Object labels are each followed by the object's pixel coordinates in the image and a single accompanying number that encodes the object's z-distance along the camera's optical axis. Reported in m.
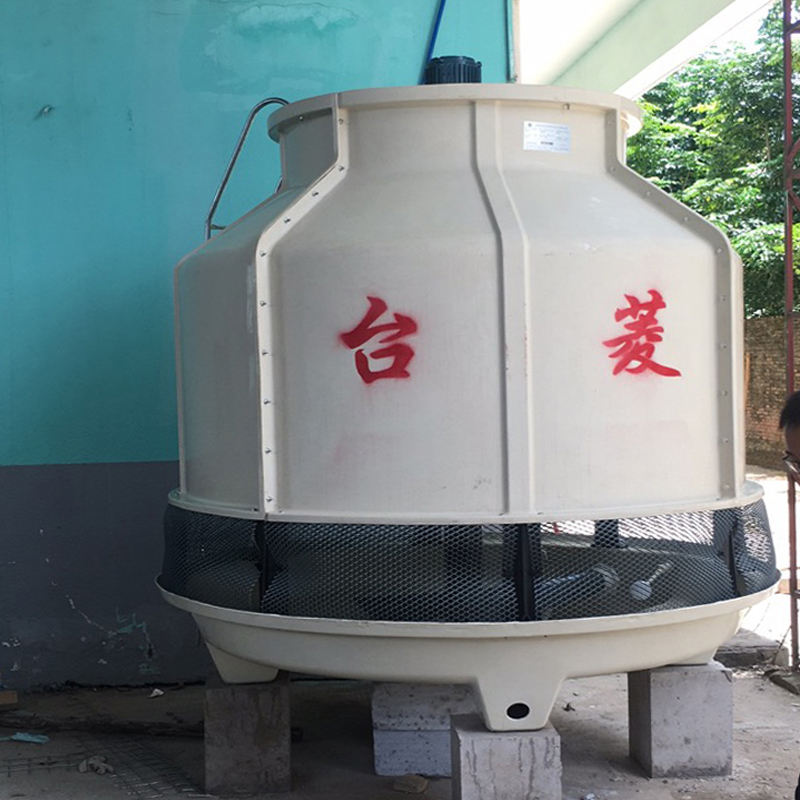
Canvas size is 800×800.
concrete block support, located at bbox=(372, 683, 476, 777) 4.11
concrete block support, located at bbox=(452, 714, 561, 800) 3.24
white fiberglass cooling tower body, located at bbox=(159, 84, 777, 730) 3.12
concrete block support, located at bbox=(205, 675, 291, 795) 3.85
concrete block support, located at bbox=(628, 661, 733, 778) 3.88
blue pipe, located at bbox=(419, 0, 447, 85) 5.09
